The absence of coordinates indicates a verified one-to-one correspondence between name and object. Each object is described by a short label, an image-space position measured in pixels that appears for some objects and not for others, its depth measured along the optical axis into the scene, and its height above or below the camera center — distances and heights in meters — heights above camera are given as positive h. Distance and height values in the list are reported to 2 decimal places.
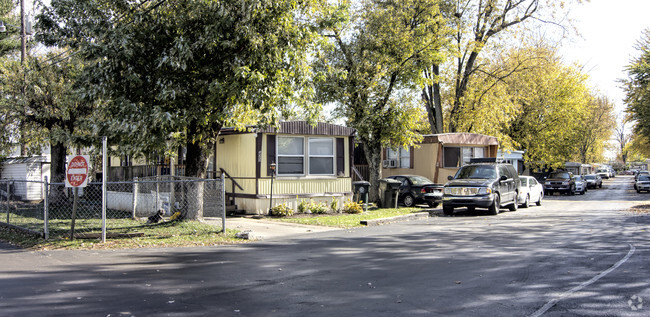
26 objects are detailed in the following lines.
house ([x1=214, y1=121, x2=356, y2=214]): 16.36 +0.16
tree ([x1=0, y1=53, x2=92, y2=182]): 17.62 +2.69
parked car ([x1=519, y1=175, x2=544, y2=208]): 21.42 -1.27
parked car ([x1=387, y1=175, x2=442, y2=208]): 20.48 -1.10
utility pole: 21.24 +6.43
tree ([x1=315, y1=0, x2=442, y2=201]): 19.67 +4.16
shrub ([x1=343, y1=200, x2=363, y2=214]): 17.53 -1.54
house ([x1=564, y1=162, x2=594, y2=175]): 49.31 -0.27
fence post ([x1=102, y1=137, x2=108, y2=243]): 10.23 -0.51
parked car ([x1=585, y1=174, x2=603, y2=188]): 44.81 -1.51
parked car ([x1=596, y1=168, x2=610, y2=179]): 73.81 -1.37
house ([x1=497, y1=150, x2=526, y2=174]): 32.44 +0.61
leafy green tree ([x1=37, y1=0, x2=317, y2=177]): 11.00 +2.70
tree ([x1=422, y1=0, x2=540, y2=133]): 26.05 +7.37
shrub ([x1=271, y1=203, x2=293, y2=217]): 16.05 -1.48
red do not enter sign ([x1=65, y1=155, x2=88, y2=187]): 10.21 -0.05
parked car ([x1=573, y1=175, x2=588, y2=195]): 36.22 -1.59
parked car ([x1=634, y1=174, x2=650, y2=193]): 36.41 -1.51
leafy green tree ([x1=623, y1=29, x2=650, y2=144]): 26.09 +4.27
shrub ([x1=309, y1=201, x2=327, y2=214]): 16.94 -1.47
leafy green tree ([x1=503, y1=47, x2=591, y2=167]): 36.62 +4.09
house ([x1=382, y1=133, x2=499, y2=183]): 23.88 +0.58
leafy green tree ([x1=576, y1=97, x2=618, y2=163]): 56.36 +4.56
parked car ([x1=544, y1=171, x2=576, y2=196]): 34.75 -1.38
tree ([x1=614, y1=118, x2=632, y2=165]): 91.62 +5.27
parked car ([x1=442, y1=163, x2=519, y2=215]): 17.45 -0.87
